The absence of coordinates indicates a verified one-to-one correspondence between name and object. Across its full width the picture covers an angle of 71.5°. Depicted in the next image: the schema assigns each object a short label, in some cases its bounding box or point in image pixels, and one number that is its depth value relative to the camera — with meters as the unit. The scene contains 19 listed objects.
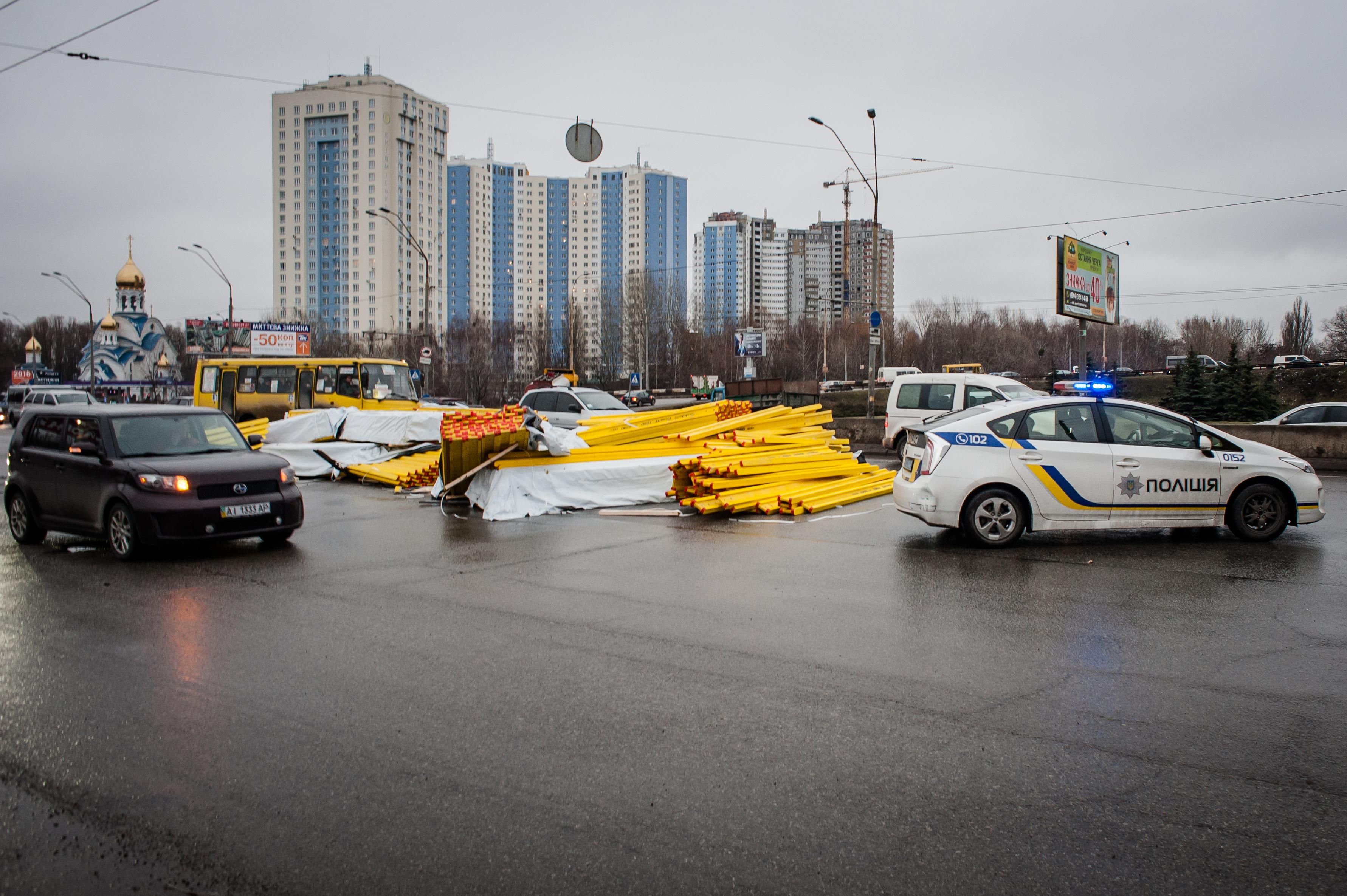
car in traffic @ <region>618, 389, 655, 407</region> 56.53
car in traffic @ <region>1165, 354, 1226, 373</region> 59.66
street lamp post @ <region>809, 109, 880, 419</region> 29.02
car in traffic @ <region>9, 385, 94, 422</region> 39.78
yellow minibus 25.12
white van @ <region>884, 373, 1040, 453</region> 17.97
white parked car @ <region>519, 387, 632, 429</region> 21.89
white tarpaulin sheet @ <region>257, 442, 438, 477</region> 19.17
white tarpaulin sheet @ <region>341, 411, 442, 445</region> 19.52
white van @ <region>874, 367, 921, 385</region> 88.56
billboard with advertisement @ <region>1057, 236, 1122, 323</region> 39.56
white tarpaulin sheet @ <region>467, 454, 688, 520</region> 13.27
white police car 9.77
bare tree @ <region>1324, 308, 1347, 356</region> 82.38
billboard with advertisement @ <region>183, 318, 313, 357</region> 59.31
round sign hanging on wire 17.34
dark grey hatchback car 9.46
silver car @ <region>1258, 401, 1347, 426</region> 19.38
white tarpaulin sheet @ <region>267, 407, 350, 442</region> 20.50
